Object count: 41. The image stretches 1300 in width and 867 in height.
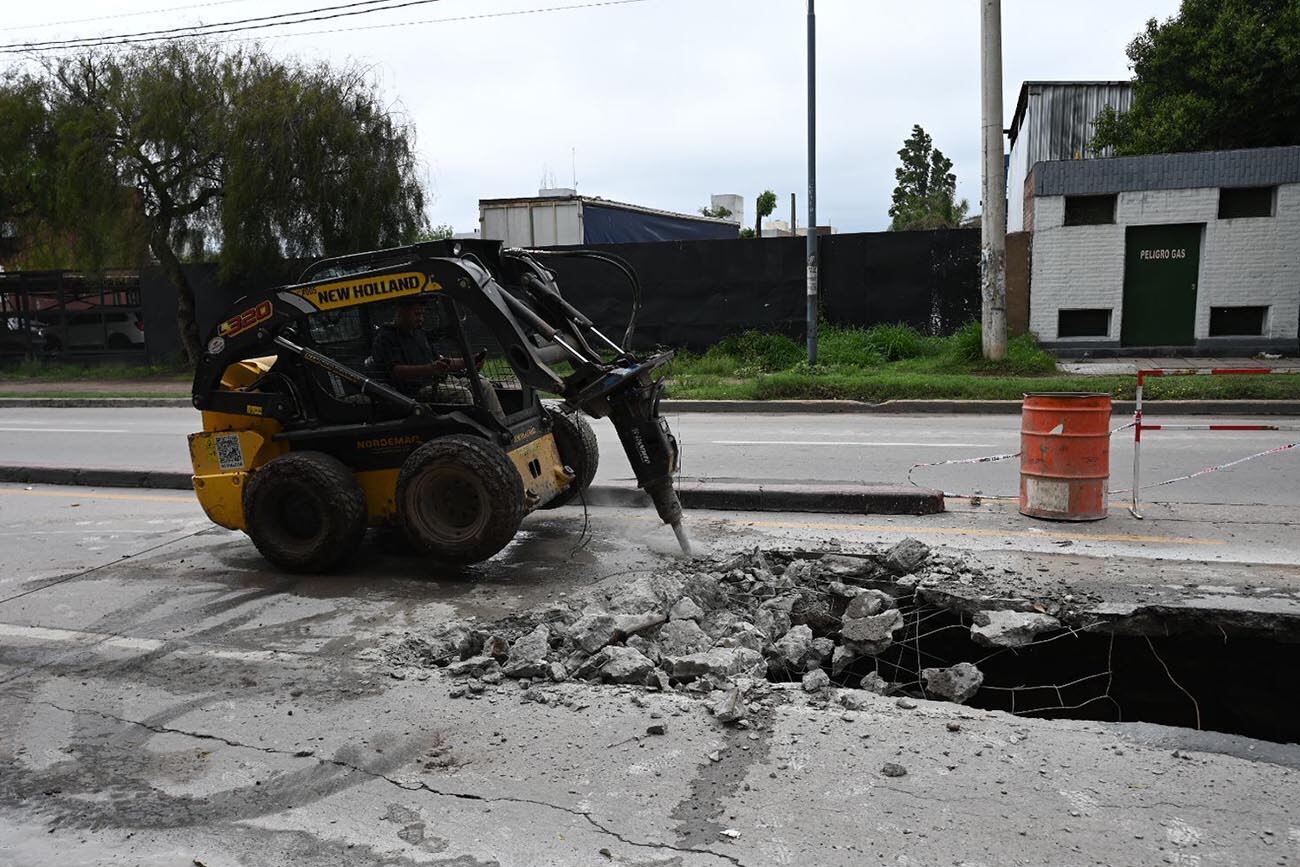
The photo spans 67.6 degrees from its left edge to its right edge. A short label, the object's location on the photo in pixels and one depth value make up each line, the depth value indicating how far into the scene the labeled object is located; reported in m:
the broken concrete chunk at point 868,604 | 5.07
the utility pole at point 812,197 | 17.20
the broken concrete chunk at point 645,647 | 4.49
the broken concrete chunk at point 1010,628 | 4.80
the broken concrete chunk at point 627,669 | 4.26
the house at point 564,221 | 27.38
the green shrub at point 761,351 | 18.94
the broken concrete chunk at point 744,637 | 4.61
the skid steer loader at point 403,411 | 5.70
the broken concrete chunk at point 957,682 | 4.42
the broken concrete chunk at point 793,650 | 4.63
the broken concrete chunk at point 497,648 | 4.53
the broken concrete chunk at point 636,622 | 4.62
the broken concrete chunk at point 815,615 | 5.21
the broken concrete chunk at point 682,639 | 4.53
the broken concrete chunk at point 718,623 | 4.79
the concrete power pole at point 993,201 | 15.10
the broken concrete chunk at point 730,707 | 3.78
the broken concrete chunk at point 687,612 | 4.89
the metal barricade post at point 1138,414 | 6.92
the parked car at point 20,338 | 24.80
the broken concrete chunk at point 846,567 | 5.69
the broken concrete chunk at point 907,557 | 5.68
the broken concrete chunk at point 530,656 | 4.32
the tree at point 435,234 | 23.17
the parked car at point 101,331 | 24.11
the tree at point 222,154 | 20.94
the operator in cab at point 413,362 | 6.12
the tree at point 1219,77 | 18.88
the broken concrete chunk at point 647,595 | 5.09
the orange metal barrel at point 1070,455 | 6.77
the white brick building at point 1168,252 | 17.02
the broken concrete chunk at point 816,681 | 4.16
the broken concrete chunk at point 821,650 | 4.72
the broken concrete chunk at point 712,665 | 4.20
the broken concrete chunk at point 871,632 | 4.80
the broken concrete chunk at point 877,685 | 4.35
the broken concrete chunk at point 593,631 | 4.50
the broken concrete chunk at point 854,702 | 3.96
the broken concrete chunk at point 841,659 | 4.75
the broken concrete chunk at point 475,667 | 4.38
